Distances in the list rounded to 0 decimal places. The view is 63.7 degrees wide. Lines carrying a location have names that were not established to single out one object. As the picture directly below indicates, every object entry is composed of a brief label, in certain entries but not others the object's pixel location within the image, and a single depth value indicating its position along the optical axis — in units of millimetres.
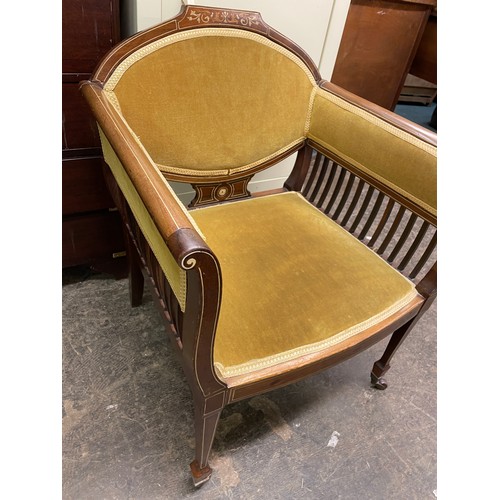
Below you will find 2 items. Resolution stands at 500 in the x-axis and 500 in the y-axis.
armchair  806
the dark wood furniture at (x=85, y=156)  970
